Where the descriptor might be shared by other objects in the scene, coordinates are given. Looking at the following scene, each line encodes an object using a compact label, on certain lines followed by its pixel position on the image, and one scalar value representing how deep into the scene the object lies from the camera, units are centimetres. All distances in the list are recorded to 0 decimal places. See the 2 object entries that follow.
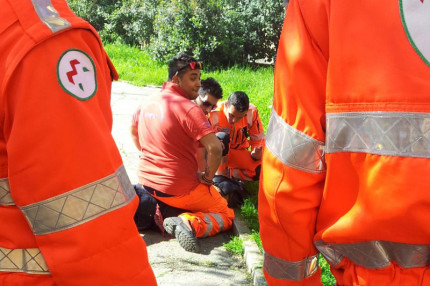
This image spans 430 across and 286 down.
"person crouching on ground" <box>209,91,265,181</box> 615
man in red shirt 469
